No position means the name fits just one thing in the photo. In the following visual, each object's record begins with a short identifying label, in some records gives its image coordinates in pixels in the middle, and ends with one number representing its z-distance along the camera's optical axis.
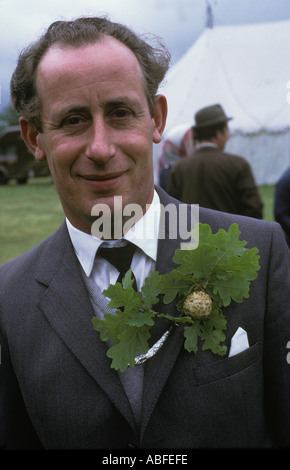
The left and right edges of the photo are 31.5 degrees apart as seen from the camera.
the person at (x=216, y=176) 3.94
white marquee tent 16.27
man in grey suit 1.38
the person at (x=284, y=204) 4.05
